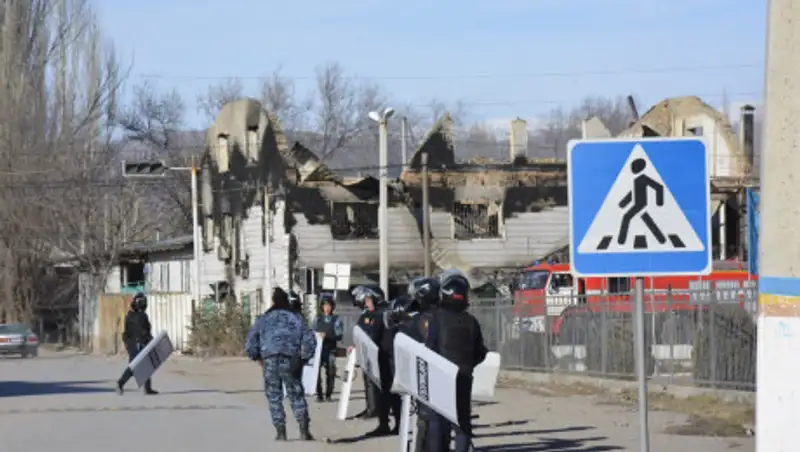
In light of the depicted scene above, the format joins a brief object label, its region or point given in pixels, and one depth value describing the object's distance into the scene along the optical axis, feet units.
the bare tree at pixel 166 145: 273.95
